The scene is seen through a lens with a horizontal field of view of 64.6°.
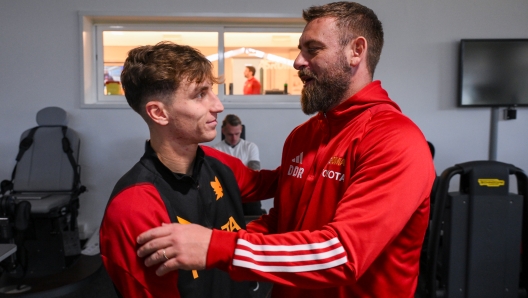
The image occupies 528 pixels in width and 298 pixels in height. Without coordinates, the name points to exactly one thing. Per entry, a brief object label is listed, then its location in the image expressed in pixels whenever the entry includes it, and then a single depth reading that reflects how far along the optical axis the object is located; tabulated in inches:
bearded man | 31.9
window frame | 161.2
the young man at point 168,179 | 34.8
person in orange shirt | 170.6
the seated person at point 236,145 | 145.1
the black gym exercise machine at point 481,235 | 79.9
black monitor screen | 159.2
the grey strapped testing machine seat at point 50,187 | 131.0
